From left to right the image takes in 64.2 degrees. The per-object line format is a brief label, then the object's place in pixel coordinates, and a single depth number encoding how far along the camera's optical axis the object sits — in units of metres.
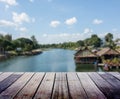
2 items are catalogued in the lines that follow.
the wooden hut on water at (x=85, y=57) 19.09
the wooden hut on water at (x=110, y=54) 18.45
